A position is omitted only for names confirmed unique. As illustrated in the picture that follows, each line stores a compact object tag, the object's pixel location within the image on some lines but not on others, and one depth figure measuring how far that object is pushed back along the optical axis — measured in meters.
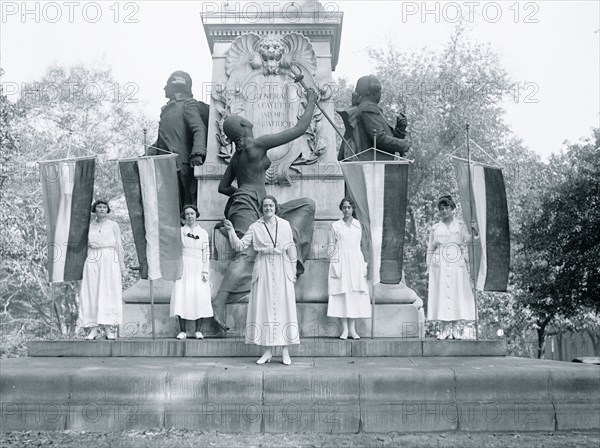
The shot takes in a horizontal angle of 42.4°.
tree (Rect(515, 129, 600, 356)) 18.73
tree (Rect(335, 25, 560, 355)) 26.80
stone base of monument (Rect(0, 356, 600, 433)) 7.71
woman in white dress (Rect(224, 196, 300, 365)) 8.78
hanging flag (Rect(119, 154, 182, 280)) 10.46
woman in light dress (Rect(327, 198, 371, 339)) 10.69
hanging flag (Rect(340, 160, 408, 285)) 10.64
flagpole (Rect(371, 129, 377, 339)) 10.41
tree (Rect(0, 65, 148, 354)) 24.44
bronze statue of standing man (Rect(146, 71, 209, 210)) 12.47
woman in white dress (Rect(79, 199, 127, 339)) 11.05
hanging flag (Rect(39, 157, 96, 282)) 10.79
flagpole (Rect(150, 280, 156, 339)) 10.24
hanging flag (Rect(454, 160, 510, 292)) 10.73
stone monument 12.45
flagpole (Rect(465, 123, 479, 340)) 10.82
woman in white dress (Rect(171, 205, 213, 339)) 10.66
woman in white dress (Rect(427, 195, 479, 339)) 11.14
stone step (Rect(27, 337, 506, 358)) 9.80
